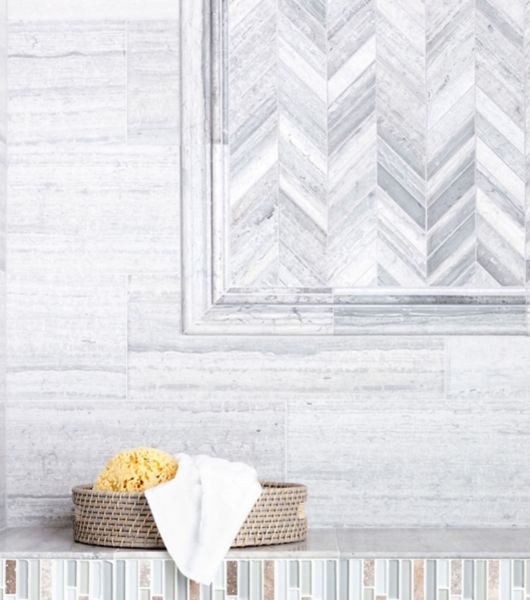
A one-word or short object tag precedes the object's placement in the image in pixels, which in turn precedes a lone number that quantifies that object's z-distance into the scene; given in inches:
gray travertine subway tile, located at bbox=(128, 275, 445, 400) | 87.2
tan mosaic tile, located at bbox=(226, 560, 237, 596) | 73.4
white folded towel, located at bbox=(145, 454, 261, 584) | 72.4
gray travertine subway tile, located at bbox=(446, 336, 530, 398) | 86.8
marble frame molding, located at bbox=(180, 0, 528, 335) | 87.2
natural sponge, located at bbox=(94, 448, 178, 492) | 76.7
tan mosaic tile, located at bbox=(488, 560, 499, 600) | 73.2
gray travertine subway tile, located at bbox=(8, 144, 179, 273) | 88.4
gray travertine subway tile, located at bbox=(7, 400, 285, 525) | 87.2
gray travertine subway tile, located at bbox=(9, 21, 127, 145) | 88.9
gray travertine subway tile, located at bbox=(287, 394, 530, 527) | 86.3
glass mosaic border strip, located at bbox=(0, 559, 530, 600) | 73.3
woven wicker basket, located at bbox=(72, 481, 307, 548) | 75.4
